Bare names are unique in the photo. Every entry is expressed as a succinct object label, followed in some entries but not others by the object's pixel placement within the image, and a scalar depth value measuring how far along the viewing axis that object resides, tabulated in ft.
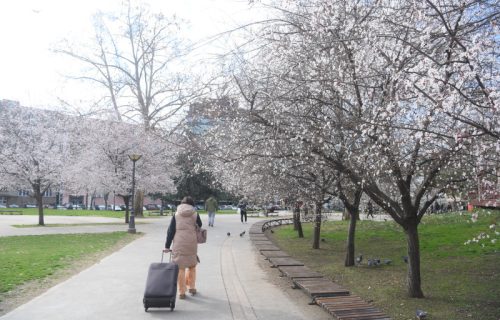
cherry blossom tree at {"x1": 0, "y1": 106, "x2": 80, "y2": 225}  82.94
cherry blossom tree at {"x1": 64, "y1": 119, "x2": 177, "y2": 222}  91.45
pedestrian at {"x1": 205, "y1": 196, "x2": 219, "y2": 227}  82.84
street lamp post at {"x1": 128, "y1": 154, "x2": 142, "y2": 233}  67.83
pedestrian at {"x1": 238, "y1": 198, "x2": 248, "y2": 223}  98.38
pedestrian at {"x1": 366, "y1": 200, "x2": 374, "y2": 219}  54.45
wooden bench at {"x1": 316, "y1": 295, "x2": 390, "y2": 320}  20.01
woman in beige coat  26.11
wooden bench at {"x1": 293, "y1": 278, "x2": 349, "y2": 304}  24.23
